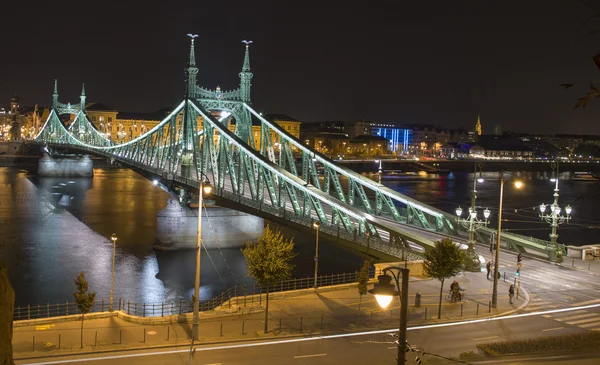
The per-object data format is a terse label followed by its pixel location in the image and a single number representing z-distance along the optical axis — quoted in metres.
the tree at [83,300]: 19.95
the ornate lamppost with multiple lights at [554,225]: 31.61
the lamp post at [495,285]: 22.66
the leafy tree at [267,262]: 21.31
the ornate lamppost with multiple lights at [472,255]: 29.00
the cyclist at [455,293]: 23.31
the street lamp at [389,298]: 7.98
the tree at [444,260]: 22.69
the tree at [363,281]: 21.66
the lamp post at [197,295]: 18.18
